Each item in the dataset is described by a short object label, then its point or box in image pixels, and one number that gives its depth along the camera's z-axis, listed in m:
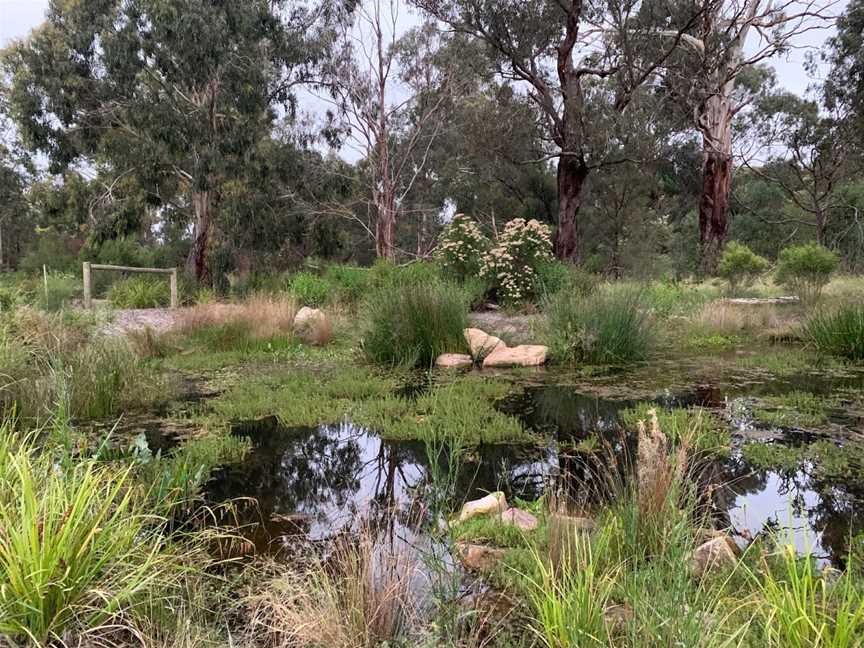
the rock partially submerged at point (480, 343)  7.35
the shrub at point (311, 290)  12.01
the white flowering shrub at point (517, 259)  11.16
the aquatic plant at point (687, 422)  3.88
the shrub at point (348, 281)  12.23
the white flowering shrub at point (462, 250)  12.12
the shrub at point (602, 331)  6.89
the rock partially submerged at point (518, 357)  7.07
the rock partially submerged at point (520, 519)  2.70
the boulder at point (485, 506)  2.82
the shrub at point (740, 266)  12.97
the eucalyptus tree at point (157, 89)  14.57
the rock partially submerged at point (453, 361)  6.93
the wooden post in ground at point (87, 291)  10.62
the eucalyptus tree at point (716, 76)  15.86
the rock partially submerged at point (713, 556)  2.20
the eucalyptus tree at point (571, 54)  14.89
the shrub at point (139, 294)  12.27
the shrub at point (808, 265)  11.41
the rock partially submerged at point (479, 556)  2.45
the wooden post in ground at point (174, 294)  11.67
